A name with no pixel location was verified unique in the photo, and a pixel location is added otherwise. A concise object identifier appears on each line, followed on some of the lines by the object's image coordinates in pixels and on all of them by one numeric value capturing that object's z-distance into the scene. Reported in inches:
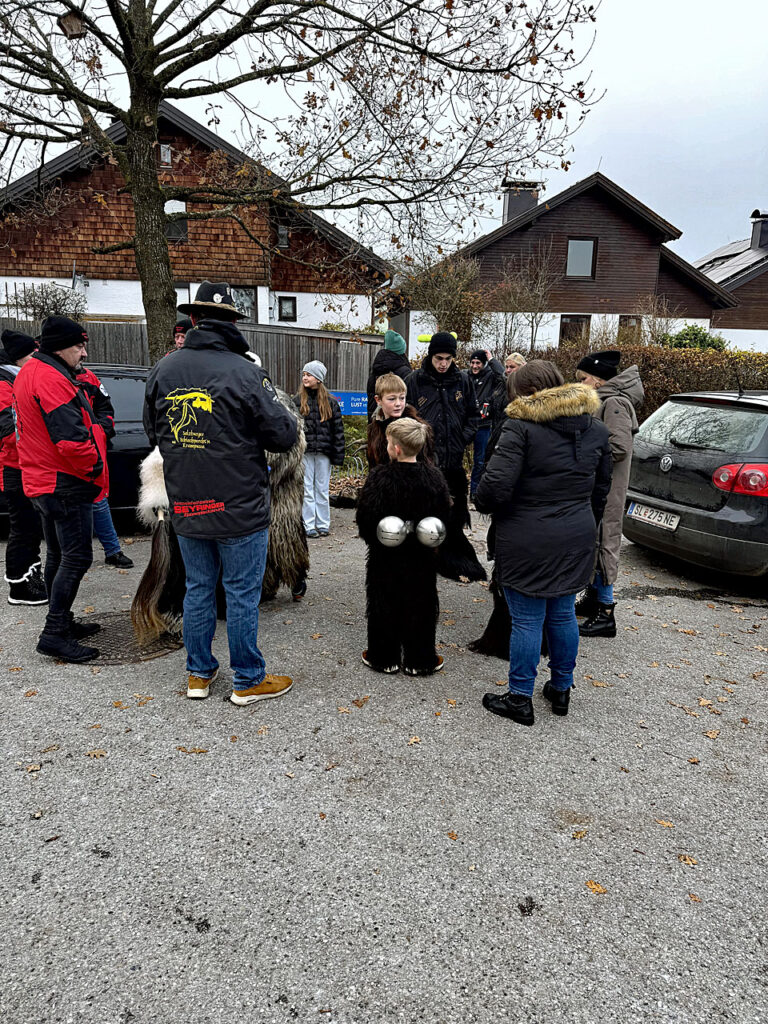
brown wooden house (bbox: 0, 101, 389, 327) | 791.7
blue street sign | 436.8
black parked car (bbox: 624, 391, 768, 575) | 224.5
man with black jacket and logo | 132.4
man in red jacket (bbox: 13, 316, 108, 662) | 160.4
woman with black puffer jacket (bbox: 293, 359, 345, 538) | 281.1
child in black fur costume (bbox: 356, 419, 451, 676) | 154.0
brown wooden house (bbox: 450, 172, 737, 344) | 1112.8
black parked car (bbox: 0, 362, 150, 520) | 279.3
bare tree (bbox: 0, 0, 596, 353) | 323.3
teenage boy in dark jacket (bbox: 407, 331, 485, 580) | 243.3
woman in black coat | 135.7
